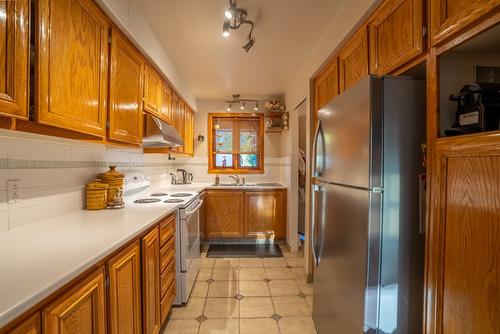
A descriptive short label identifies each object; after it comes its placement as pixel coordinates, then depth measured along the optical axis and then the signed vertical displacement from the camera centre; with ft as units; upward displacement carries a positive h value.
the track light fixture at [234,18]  5.18 +3.59
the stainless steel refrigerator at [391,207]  3.33 -0.58
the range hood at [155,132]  6.54 +0.99
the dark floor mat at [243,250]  10.44 -3.99
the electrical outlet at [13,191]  3.66 -0.40
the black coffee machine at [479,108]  2.66 +0.69
